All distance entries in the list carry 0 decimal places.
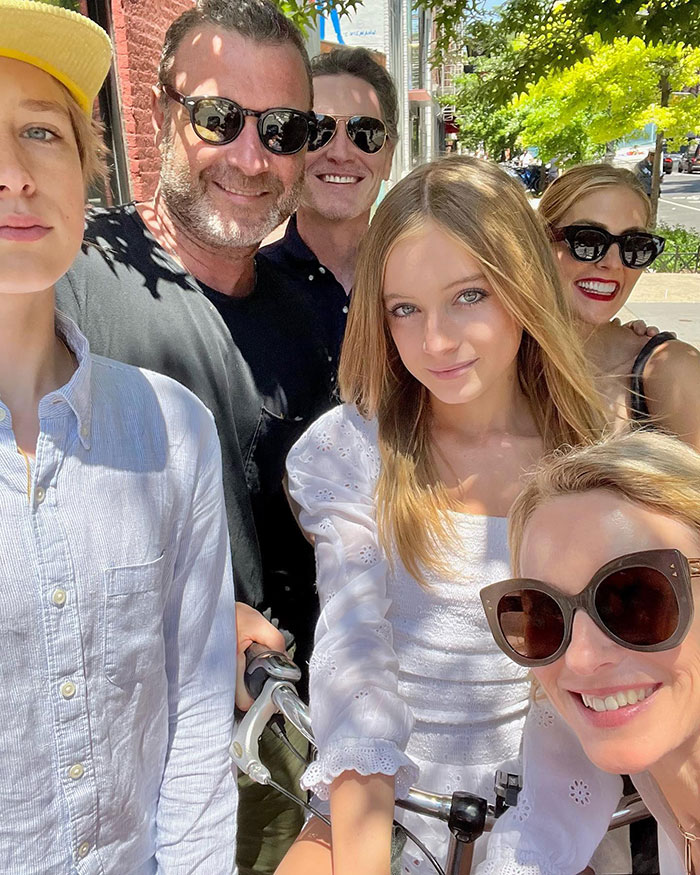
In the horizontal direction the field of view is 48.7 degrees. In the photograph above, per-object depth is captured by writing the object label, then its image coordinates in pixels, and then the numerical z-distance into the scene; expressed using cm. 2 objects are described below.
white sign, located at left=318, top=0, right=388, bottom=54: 1822
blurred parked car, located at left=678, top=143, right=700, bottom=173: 4519
